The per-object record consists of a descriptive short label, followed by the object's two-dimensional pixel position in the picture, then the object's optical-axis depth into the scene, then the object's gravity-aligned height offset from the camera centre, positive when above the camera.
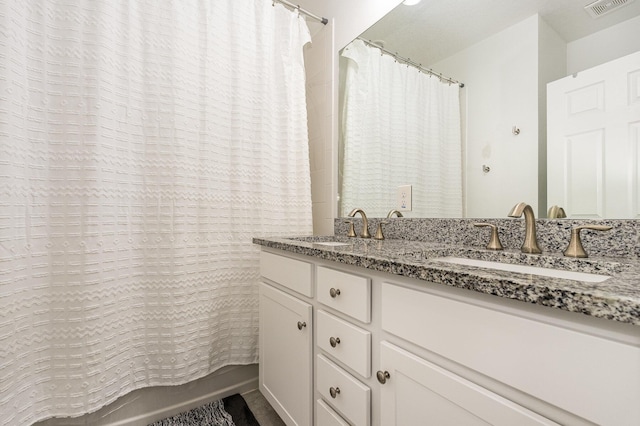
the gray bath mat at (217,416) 1.31 -0.93
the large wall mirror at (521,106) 0.78 +0.35
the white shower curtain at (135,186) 1.00 +0.11
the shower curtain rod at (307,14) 1.62 +1.17
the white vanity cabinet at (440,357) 0.39 -0.26
